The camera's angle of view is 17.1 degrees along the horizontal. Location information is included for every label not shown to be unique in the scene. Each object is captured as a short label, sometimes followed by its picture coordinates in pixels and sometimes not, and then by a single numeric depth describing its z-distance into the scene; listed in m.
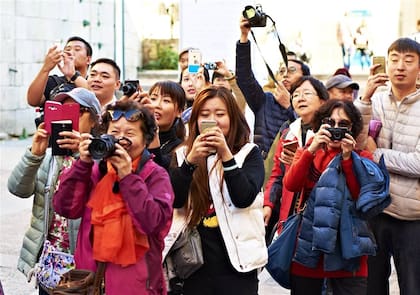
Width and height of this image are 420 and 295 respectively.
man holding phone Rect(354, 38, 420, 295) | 8.62
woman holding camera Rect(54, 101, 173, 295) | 6.18
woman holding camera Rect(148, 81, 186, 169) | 8.55
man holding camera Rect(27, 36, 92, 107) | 9.52
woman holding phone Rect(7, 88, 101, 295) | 7.15
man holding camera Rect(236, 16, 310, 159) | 10.85
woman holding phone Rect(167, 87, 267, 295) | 6.92
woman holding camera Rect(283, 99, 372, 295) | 7.90
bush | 30.36
